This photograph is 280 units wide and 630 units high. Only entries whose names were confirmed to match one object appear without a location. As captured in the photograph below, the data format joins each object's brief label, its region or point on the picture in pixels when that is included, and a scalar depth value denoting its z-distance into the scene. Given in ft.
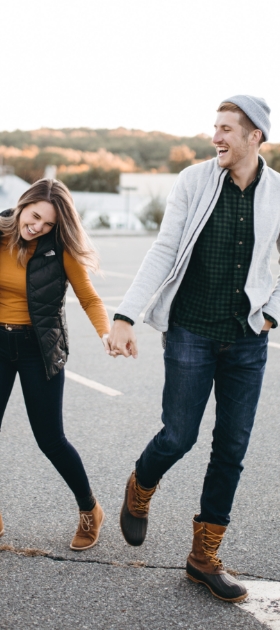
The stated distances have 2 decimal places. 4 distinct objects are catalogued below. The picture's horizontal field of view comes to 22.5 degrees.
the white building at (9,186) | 168.81
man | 8.90
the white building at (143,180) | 198.08
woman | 9.82
